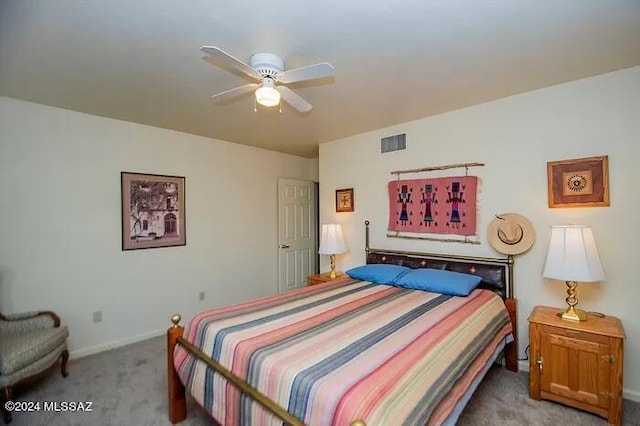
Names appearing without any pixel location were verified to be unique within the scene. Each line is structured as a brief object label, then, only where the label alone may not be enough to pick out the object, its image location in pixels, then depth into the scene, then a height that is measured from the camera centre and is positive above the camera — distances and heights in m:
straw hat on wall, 2.69 -0.21
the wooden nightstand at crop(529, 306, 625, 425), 1.99 -1.09
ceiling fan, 1.74 +0.86
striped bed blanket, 1.23 -0.73
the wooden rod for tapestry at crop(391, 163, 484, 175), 3.04 +0.48
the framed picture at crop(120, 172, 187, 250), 3.38 +0.04
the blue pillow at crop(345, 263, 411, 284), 3.04 -0.65
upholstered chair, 2.11 -1.02
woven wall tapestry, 3.06 +0.07
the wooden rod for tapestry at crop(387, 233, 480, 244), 3.10 -0.31
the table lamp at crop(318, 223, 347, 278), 3.79 -0.37
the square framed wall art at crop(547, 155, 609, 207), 2.37 +0.23
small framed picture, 4.09 +0.18
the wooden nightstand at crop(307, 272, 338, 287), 3.80 -0.86
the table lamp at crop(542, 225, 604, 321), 2.12 -0.36
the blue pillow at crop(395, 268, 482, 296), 2.58 -0.64
